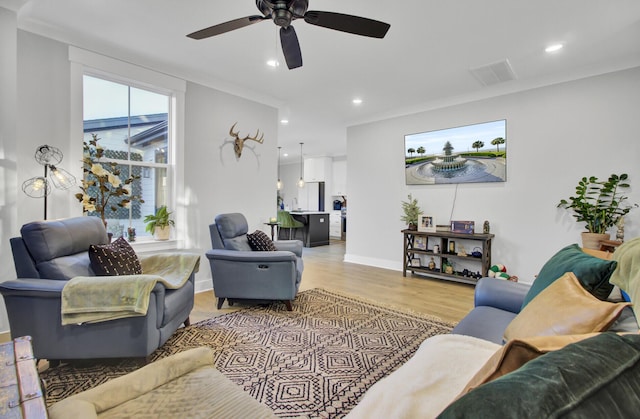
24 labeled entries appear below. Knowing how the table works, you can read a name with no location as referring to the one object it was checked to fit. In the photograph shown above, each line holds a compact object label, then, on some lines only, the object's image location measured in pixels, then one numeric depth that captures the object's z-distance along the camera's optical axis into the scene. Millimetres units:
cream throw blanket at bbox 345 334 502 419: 897
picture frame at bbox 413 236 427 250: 4633
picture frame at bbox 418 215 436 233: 4457
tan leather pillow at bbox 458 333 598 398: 602
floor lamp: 2641
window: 3162
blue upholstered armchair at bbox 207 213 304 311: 2990
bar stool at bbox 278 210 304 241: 7117
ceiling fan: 1782
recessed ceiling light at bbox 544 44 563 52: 2948
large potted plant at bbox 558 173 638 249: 3240
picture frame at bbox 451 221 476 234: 4137
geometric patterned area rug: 1795
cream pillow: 1023
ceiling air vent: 3379
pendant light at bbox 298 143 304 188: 9400
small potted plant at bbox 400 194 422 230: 4656
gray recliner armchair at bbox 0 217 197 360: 1863
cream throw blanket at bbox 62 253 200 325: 1834
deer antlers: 4141
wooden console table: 4062
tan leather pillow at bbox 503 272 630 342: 962
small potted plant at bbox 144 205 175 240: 3479
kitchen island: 7445
